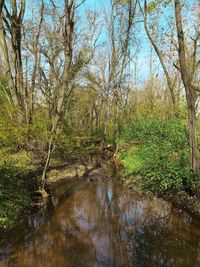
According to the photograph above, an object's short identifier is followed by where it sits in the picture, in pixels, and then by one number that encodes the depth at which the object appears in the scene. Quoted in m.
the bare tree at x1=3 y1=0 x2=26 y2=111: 12.69
